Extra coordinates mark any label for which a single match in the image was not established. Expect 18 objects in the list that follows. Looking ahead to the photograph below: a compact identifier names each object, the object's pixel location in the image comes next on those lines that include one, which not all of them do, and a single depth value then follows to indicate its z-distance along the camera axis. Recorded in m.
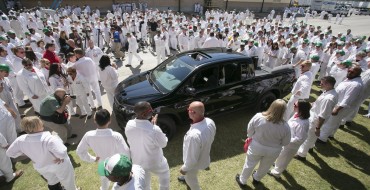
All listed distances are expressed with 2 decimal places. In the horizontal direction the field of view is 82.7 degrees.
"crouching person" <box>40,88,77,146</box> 4.19
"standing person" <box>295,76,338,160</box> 4.31
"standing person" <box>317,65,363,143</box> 4.81
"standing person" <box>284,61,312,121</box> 5.29
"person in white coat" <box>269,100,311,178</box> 3.73
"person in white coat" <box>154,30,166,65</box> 10.84
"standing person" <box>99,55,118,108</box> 5.89
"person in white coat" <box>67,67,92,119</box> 5.90
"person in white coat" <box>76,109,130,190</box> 2.99
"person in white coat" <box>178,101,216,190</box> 2.96
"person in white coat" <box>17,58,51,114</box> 5.27
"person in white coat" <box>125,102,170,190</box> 2.96
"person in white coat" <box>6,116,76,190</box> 2.96
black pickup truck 5.00
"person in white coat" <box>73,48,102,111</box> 6.09
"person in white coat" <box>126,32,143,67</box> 10.45
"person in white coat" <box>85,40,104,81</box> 7.93
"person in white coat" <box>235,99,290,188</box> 3.30
